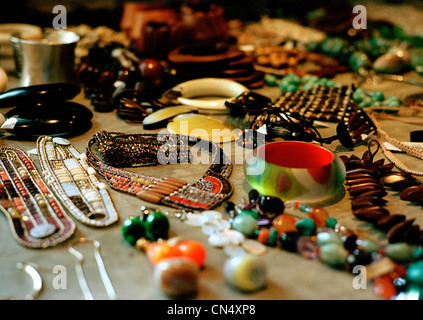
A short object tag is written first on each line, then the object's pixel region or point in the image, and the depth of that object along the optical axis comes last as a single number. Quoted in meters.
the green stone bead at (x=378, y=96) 1.63
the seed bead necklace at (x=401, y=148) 1.16
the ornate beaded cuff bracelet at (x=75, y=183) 0.93
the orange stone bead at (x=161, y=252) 0.76
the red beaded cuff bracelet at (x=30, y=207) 0.84
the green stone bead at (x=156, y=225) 0.84
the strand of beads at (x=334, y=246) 0.74
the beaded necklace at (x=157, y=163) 0.99
